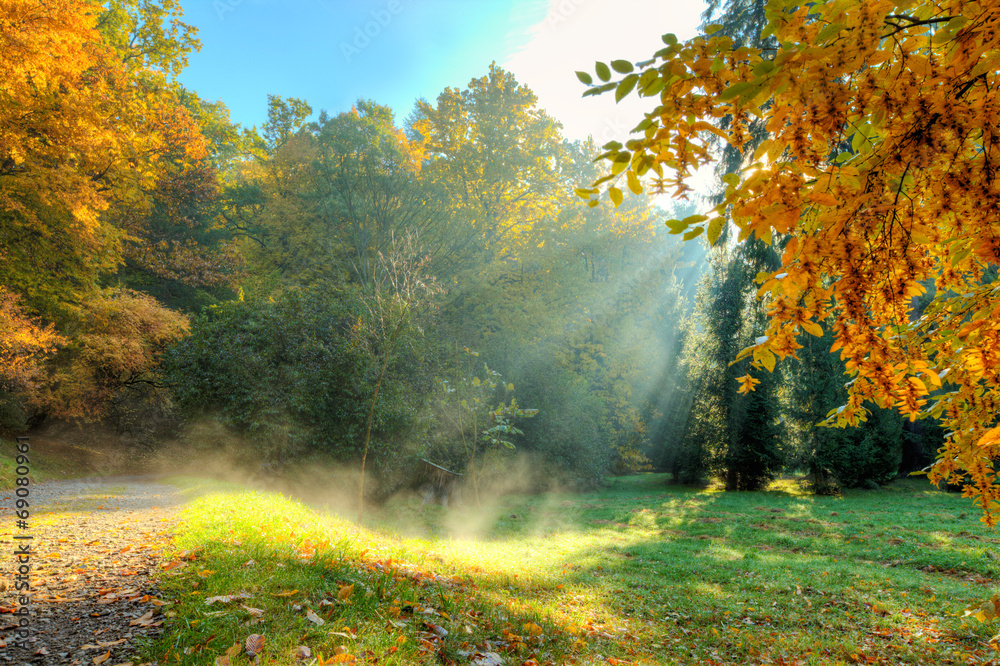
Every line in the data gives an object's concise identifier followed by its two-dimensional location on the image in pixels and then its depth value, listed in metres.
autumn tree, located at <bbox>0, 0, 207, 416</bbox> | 9.88
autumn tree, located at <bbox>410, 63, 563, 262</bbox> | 19.86
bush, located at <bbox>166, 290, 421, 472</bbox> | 11.57
